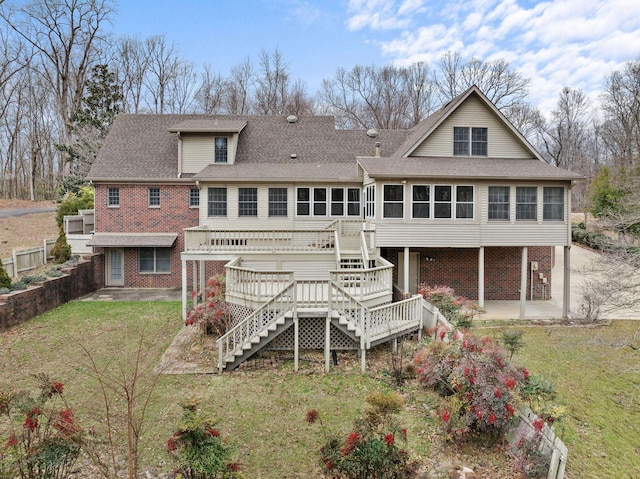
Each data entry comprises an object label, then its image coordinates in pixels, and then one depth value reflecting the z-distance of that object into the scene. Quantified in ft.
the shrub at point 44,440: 15.33
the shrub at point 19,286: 44.10
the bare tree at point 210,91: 131.85
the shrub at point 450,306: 37.47
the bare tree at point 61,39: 106.83
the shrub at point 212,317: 37.24
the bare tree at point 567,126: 143.64
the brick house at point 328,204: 46.60
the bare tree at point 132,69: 129.08
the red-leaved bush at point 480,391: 20.85
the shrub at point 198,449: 15.28
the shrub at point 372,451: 17.06
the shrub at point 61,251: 61.77
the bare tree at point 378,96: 133.08
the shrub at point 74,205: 71.80
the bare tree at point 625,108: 119.85
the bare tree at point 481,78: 124.98
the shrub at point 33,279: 46.98
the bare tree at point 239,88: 131.75
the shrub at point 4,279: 43.37
